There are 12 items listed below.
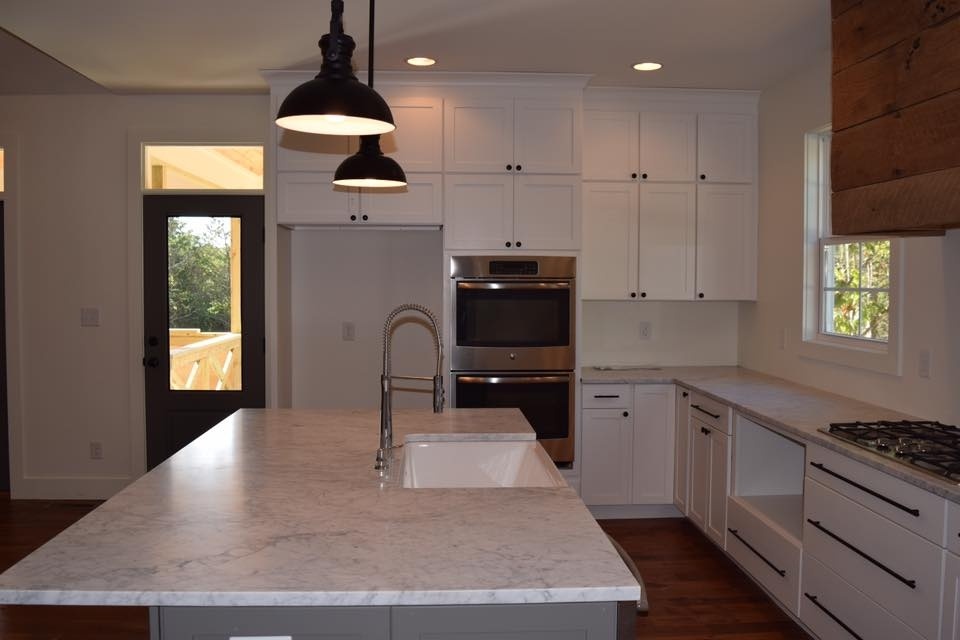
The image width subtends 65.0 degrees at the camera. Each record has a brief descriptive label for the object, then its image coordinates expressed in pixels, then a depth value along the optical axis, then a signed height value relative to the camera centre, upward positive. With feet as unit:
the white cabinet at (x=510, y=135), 13.75 +2.92
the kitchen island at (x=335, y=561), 4.26 -1.64
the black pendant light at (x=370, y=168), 8.09 +1.36
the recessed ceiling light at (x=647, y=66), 12.81 +3.93
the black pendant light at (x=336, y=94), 5.61 +1.52
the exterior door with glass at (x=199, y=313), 15.17 -0.38
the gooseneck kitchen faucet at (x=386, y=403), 6.97 -1.03
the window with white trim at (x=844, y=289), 10.80 +0.11
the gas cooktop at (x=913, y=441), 7.27 -1.58
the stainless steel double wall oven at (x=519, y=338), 13.65 -0.78
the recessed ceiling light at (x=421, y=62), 12.74 +3.96
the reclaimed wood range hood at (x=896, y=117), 6.99 +1.84
